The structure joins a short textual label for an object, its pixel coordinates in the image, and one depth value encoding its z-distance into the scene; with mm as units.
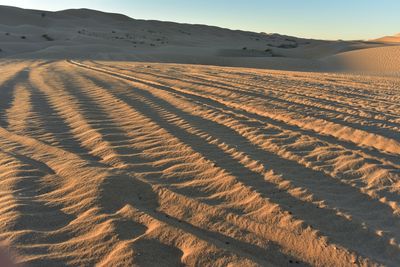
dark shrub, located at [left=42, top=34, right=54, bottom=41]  42138
